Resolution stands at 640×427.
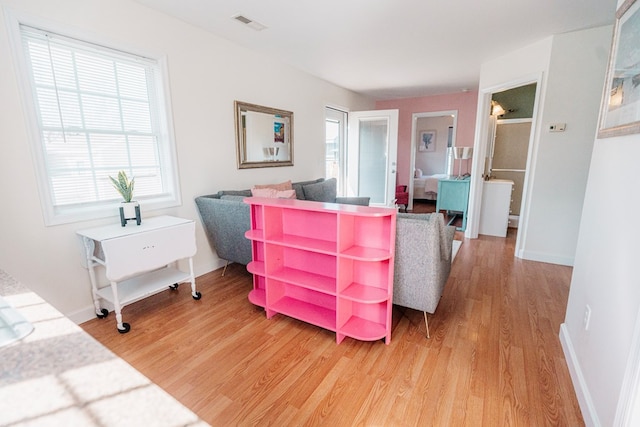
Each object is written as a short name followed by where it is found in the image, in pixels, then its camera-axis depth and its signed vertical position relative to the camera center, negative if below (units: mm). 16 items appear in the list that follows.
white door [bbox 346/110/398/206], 5335 +110
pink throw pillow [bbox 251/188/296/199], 3068 -326
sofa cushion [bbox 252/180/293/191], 3503 -290
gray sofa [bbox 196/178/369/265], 2669 -562
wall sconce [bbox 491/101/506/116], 5152 +879
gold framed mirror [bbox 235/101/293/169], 3412 +319
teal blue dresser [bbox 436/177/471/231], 5137 -585
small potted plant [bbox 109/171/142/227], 2244 -295
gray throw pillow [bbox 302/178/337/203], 4055 -413
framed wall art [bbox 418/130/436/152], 8570 +602
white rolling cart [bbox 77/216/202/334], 1999 -660
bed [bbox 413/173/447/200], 7173 -638
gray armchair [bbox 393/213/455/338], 1823 -615
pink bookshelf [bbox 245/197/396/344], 1874 -723
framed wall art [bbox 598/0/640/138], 1272 +380
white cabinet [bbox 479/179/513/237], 4320 -674
